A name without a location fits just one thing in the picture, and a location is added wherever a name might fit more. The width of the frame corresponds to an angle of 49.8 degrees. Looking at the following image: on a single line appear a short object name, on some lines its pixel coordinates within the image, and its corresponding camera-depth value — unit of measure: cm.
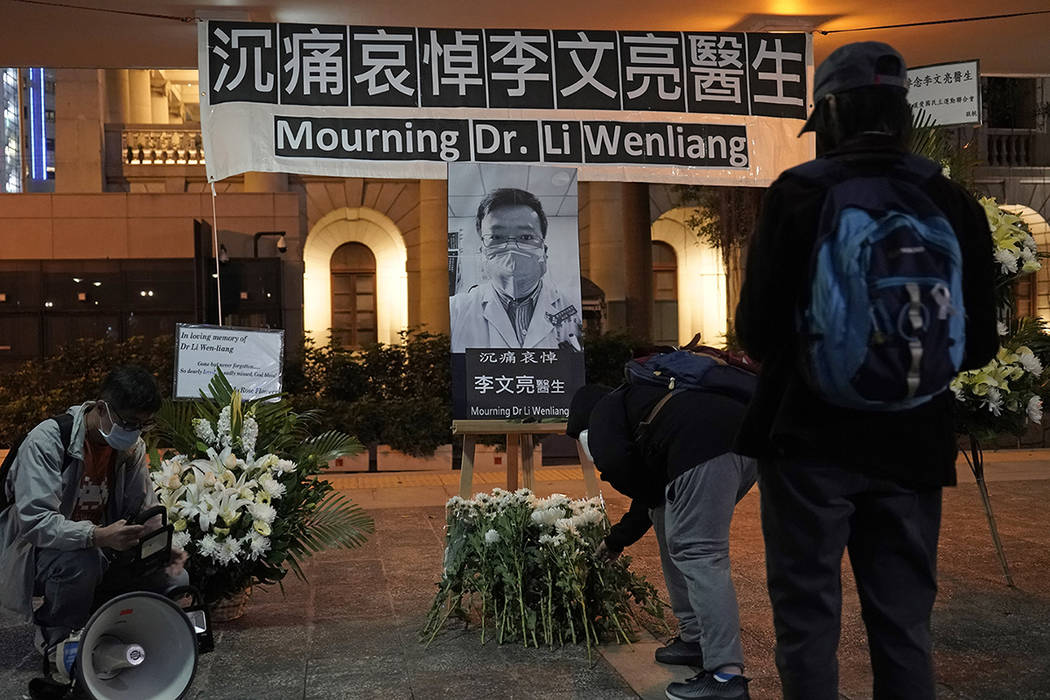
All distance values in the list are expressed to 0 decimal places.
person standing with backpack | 239
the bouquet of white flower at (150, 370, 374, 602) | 514
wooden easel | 590
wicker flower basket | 543
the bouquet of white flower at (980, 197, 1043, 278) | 566
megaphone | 402
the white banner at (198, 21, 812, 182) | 650
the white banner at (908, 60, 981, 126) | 776
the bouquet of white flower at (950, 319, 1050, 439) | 573
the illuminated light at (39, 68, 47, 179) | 2678
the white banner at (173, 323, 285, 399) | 673
